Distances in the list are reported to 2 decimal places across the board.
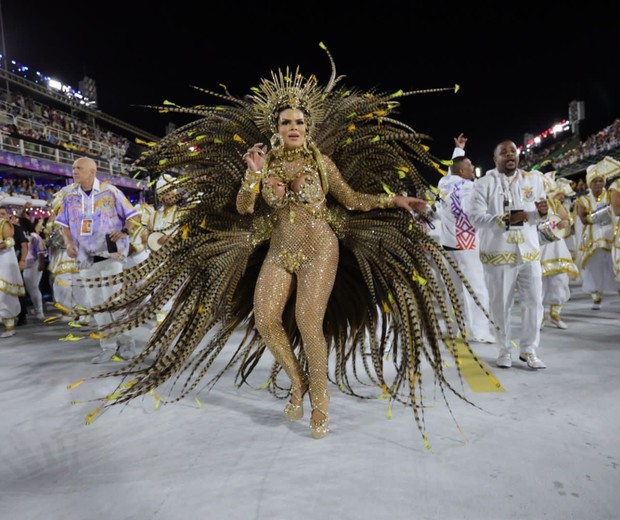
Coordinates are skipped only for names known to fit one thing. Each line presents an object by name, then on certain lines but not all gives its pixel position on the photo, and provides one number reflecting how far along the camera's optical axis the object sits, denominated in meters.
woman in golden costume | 2.57
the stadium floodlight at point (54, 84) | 31.05
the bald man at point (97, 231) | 4.32
